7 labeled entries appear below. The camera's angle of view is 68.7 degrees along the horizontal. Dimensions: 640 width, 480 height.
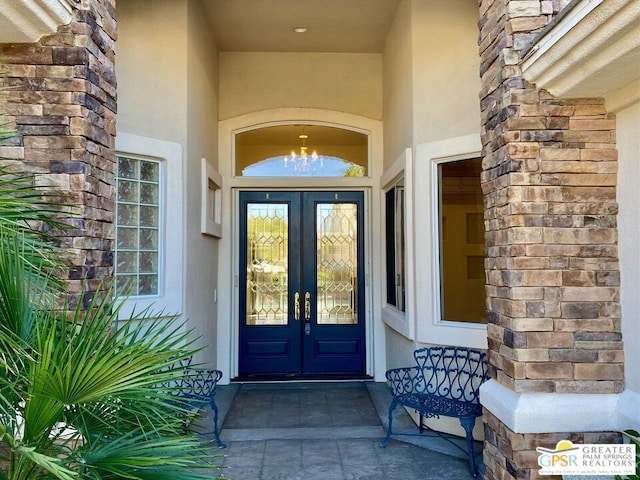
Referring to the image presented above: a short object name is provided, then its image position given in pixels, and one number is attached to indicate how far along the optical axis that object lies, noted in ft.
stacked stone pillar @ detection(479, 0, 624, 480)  8.20
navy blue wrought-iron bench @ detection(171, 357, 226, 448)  12.21
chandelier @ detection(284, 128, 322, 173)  20.24
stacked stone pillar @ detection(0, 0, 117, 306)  8.11
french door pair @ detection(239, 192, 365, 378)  19.84
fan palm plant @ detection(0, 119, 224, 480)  5.16
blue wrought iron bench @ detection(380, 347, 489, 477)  11.87
